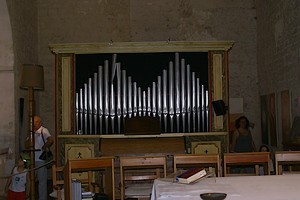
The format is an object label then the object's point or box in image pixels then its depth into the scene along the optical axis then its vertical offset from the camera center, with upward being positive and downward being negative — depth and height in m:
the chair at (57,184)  5.56 -0.76
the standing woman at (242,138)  9.03 -0.43
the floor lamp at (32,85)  6.25 +0.40
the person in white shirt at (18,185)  7.07 -0.95
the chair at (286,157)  5.08 -0.44
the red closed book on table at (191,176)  4.18 -0.51
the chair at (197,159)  5.10 -0.45
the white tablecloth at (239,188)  3.62 -0.57
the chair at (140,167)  5.21 -0.54
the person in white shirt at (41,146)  8.07 -0.48
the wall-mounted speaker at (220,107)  8.86 +0.12
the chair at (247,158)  5.05 -0.44
